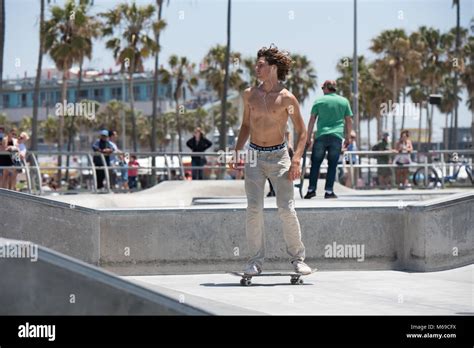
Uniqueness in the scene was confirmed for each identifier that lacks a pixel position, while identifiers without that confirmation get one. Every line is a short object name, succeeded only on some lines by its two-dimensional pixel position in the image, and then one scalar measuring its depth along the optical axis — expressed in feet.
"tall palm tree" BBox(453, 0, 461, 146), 180.91
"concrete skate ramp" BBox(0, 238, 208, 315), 19.03
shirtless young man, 28.91
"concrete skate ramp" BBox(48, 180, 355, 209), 53.42
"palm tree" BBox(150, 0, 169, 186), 183.25
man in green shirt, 40.93
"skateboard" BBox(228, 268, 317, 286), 29.12
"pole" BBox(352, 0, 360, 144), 135.13
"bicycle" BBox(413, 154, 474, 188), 81.42
